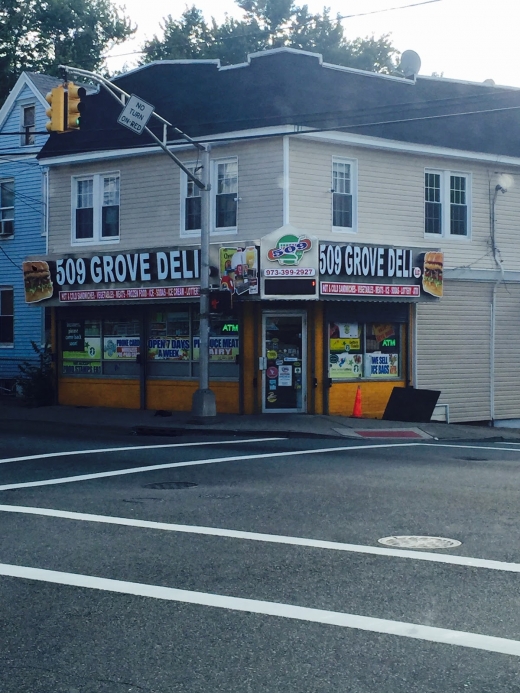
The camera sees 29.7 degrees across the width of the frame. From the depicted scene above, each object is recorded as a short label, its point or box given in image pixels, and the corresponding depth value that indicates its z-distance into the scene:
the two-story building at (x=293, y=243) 24.30
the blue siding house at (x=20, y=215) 32.16
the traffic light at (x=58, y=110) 17.27
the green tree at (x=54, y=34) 50.34
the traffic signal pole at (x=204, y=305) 22.69
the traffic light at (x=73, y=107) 17.39
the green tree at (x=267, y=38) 51.75
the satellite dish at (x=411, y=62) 29.22
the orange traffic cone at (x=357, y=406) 24.63
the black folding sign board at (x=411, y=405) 24.11
